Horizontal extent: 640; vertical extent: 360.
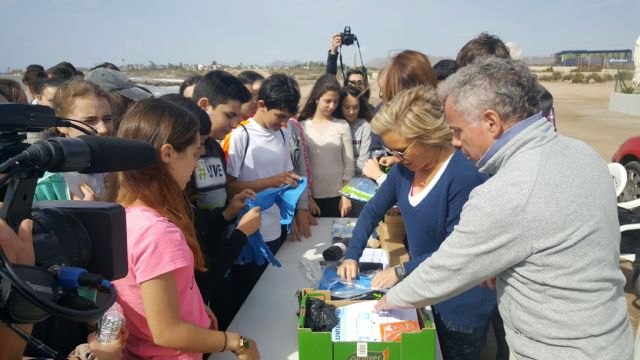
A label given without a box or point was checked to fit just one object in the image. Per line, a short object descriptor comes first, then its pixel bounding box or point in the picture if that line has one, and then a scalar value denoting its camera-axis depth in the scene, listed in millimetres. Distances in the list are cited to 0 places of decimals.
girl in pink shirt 1179
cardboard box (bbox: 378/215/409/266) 2375
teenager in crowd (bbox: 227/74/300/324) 2465
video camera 619
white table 1602
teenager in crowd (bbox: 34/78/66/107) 3395
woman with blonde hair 1655
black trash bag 1470
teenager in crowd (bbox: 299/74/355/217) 3389
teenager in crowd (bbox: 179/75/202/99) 3517
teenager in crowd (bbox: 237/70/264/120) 4032
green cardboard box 1353
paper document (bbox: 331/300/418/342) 1414
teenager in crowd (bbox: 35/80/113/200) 1912
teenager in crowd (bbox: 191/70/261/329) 1857
